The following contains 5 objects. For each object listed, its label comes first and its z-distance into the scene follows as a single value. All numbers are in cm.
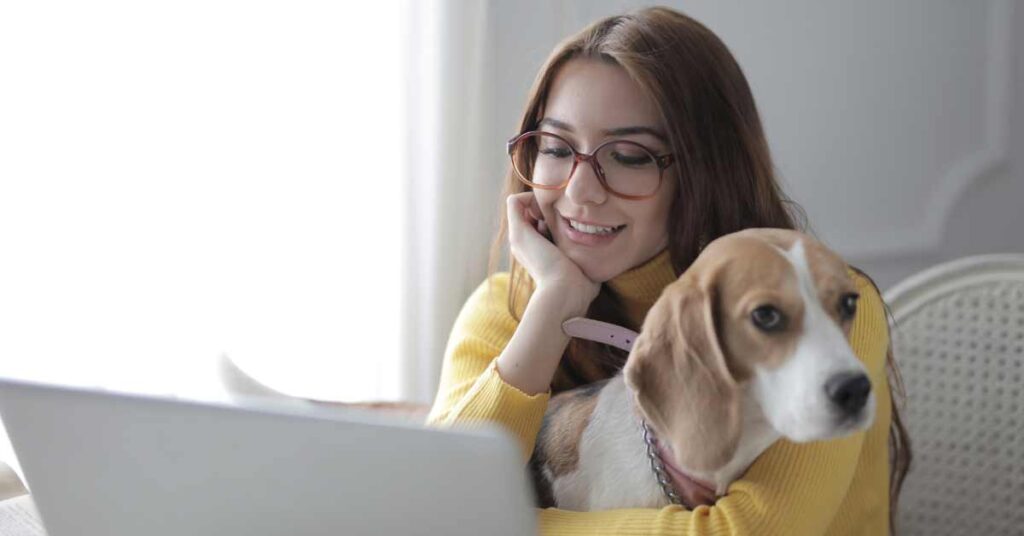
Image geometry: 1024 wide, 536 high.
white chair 161
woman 125
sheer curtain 189
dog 89
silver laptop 66
